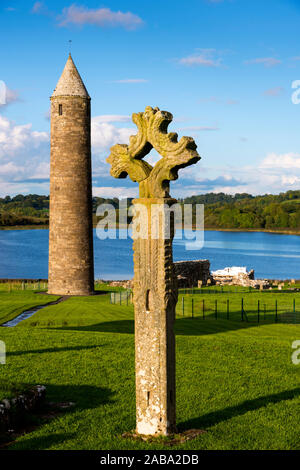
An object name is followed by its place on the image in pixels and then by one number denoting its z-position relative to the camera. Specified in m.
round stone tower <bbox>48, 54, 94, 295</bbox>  36.59
